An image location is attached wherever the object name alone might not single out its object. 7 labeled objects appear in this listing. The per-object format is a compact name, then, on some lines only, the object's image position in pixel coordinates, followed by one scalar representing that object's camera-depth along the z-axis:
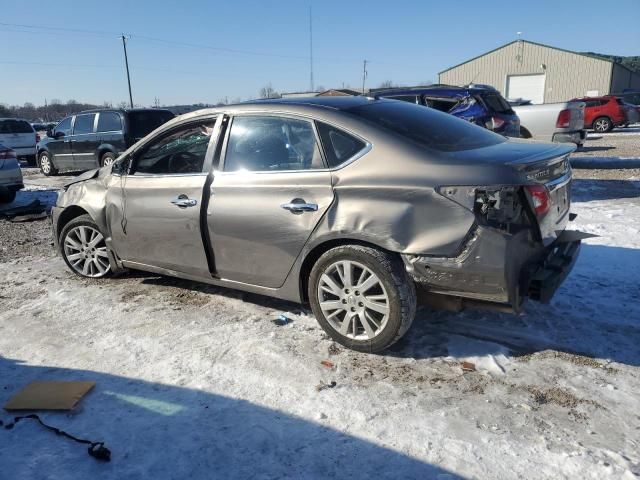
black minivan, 11.80
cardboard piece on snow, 2.99
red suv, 24.72
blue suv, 10.12
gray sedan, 3.10
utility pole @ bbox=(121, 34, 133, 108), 47.36
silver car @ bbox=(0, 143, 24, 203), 9.65
